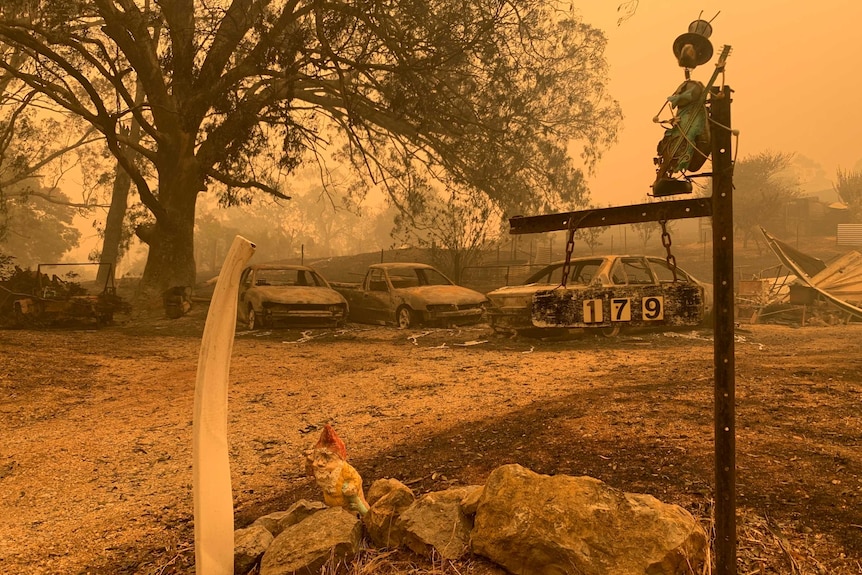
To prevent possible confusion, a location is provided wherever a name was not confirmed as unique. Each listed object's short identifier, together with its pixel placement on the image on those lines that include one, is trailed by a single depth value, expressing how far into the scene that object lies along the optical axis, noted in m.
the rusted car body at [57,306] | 12.60
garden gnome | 3.38
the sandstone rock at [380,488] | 3.59
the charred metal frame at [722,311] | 2.36
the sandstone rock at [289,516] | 3.48
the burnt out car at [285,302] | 11.93
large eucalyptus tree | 12.19
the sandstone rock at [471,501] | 3.12
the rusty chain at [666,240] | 2.48
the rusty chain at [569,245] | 2.58
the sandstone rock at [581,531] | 2.65
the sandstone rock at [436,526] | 3.00
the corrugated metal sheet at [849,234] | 32.41
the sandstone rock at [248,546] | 3.12
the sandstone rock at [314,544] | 2.95
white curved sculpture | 2.70
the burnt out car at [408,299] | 12.05
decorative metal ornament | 2.47
